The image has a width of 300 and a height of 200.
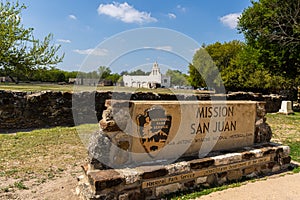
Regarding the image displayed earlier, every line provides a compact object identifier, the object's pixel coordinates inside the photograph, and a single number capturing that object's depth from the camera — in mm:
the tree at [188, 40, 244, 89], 37456
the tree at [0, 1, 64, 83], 14538
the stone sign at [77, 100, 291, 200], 3424
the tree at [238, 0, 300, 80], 14156
